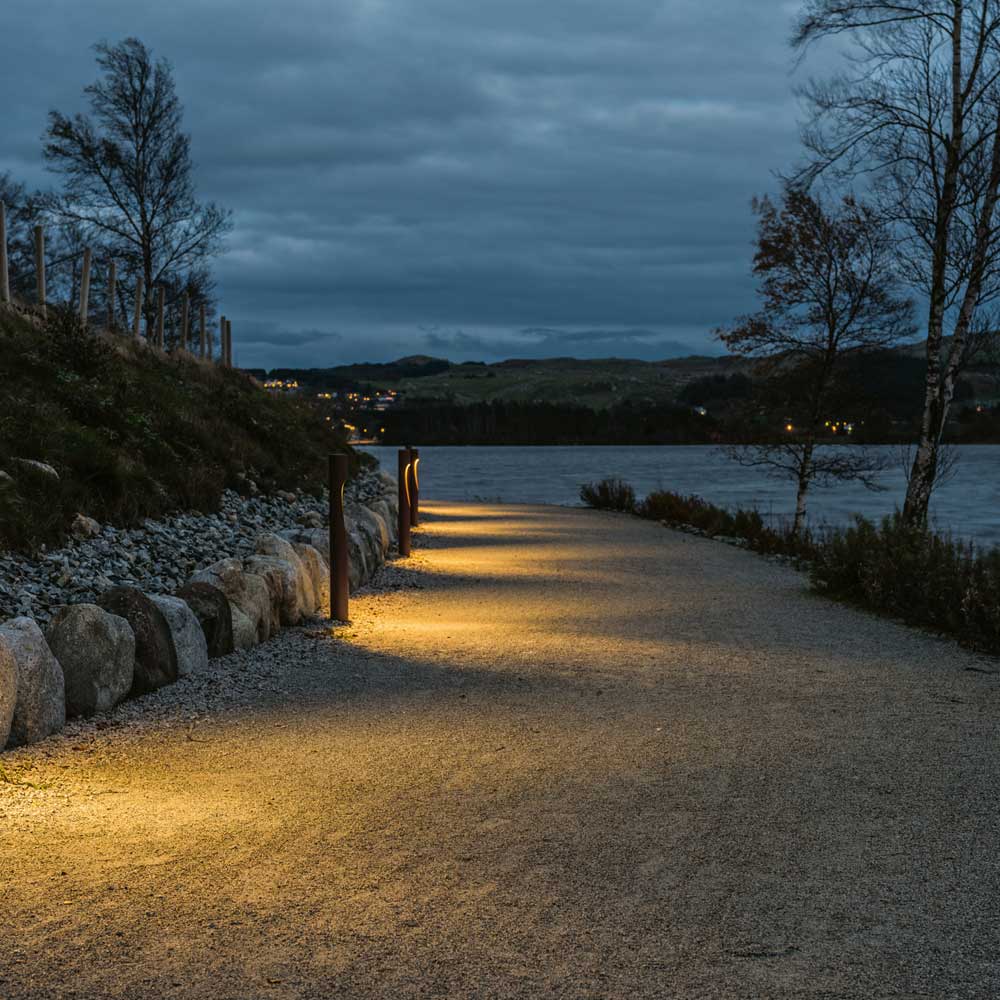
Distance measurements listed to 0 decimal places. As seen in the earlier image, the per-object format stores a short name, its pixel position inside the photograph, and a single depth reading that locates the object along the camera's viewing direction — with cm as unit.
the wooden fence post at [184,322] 2898
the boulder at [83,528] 953
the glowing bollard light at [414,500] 1927
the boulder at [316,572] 914
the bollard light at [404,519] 1506
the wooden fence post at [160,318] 2911
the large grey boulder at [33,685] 505
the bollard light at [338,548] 893
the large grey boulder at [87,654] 562
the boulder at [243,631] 737
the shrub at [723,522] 1762
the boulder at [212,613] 709
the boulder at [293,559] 864
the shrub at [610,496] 2922
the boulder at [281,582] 822
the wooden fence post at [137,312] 2680
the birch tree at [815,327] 2095
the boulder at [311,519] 1452
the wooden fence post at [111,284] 2606
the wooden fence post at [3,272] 1858
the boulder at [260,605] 766
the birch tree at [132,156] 3609
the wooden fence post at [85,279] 2343
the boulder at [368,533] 1186
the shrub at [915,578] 866
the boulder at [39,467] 1017
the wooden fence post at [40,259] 2107
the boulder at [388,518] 1574
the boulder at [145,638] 614
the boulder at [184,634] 653
